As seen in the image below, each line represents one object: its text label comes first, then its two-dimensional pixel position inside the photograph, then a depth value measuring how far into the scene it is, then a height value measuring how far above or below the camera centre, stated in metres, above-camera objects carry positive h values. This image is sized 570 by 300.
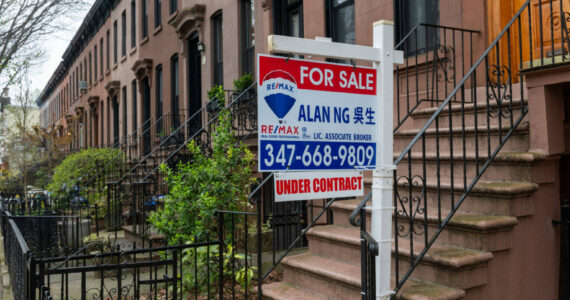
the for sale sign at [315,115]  3.07 +0.33
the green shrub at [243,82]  11.00 +1.84
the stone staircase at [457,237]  4.35 -0.72
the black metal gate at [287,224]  8.04 -0.93
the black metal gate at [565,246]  4.83 -0.81
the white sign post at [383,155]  3.44 +0.07
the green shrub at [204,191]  6.25 -0.29
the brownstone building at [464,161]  4.52 +0.02
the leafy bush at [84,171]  13.12 -0.04
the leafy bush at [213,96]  7.97 +1.44
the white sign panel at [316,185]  3.14 -0.12
